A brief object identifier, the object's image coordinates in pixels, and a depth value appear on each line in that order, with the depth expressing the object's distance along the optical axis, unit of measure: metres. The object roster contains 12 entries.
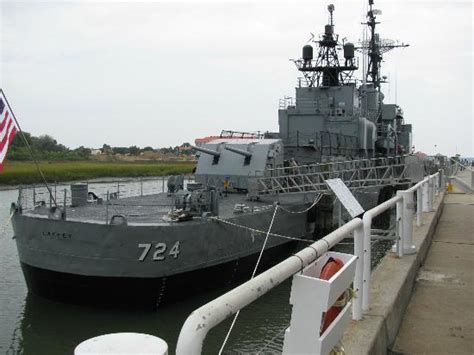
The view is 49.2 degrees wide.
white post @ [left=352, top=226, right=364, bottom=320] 3.92
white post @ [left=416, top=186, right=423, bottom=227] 8.84
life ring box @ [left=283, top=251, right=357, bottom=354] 2.47
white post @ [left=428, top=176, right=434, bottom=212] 11.19
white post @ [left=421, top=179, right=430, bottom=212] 10.48
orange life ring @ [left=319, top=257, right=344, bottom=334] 2.78
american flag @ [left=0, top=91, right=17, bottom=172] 8.98
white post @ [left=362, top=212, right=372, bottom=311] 4.12
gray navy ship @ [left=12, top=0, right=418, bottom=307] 10.37
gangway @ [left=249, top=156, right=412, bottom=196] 16.41
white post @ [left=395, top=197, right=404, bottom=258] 6.00
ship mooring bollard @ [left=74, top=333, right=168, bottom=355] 1.64
